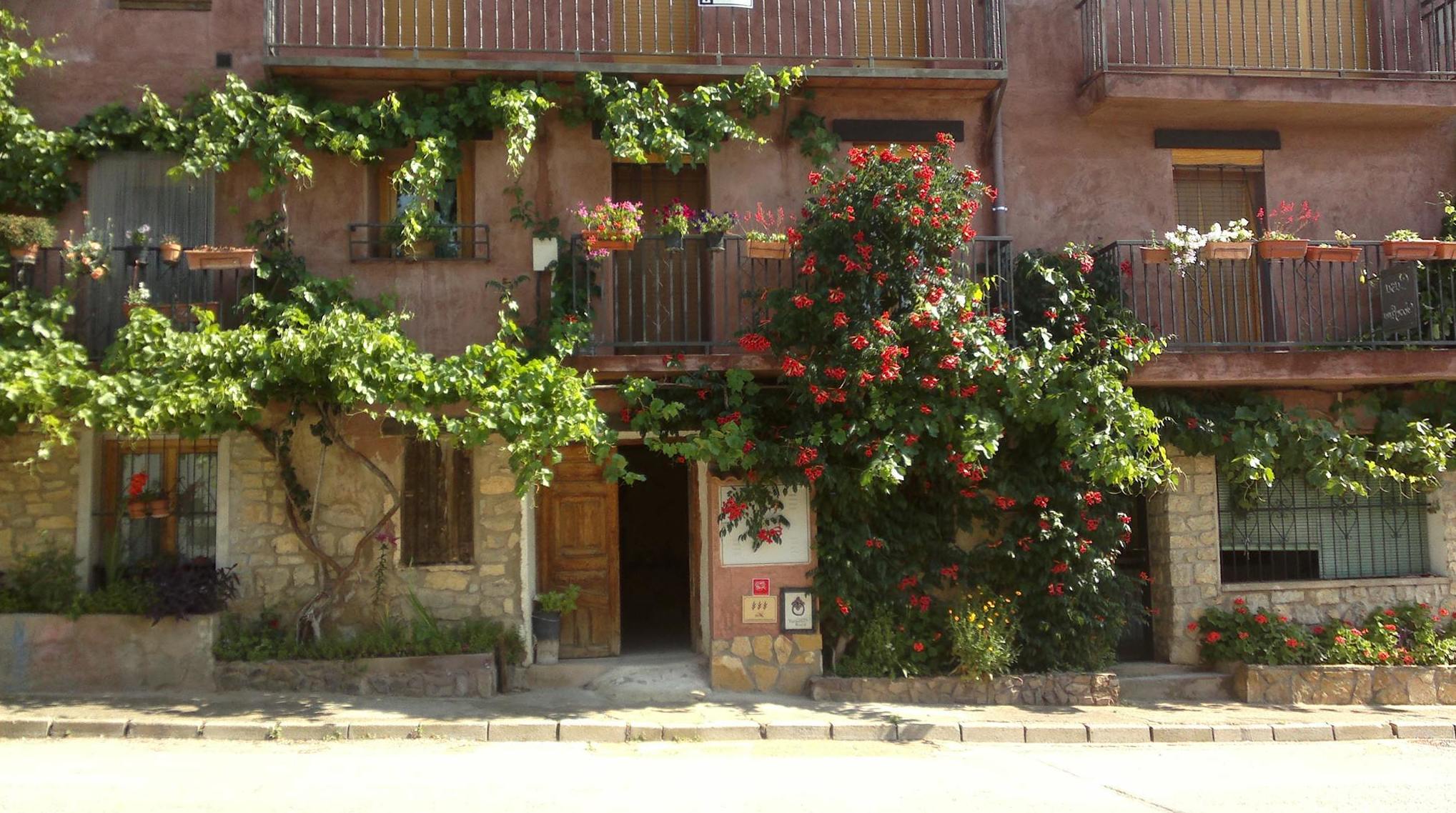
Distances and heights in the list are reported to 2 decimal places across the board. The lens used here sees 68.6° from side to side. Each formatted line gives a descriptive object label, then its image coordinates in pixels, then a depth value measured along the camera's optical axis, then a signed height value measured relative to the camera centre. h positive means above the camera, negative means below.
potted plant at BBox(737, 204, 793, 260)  9.95 +2.43
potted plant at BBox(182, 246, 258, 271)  9.50 +2.13
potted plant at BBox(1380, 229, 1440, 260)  10.58 +2.26
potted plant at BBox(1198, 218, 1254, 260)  10.26 +2.27
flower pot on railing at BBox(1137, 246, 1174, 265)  10.31 +2.18
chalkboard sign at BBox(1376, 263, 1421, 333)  10.44 +1.75
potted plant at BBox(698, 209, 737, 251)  9.91 +2.40
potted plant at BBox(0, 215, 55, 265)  9.41 +2.34
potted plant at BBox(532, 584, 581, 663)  10.19 -1.23
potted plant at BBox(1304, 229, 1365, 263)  10.51 +2.21
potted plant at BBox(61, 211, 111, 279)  9.48 +2.17
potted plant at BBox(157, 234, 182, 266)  9.55 +2.21
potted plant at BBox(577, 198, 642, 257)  9.58 +2.36
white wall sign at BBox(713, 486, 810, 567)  9.97 -0.54
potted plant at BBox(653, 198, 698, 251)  9.84 +2.41
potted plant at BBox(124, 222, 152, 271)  9.61 +2.26
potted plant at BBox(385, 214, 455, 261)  10.08 +2.45
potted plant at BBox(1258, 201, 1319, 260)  11.40 +2.77
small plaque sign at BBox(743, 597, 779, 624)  9.91 -1.15
